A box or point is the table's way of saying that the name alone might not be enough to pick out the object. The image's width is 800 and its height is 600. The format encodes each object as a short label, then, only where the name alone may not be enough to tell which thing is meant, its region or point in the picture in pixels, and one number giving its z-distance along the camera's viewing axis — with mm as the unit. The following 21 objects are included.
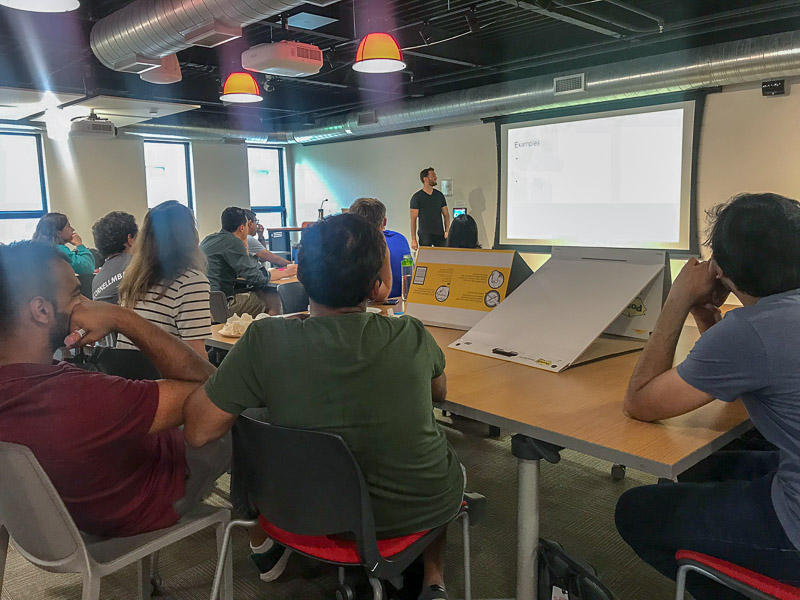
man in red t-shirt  1184
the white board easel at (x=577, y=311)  1938
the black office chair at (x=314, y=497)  1234
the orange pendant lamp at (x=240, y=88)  4609
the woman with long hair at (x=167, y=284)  2375
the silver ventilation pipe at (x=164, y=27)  3523
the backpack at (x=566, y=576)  1495
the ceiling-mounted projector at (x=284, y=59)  4199
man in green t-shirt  1271
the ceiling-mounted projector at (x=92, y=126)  6544
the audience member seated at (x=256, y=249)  4654
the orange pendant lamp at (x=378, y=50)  3721
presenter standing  7449
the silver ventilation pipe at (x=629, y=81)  4691
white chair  1171
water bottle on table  2975
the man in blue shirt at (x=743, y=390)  1208
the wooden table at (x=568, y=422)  1287
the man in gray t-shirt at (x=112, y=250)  2883
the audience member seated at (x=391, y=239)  3656
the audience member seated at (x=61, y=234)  4547
